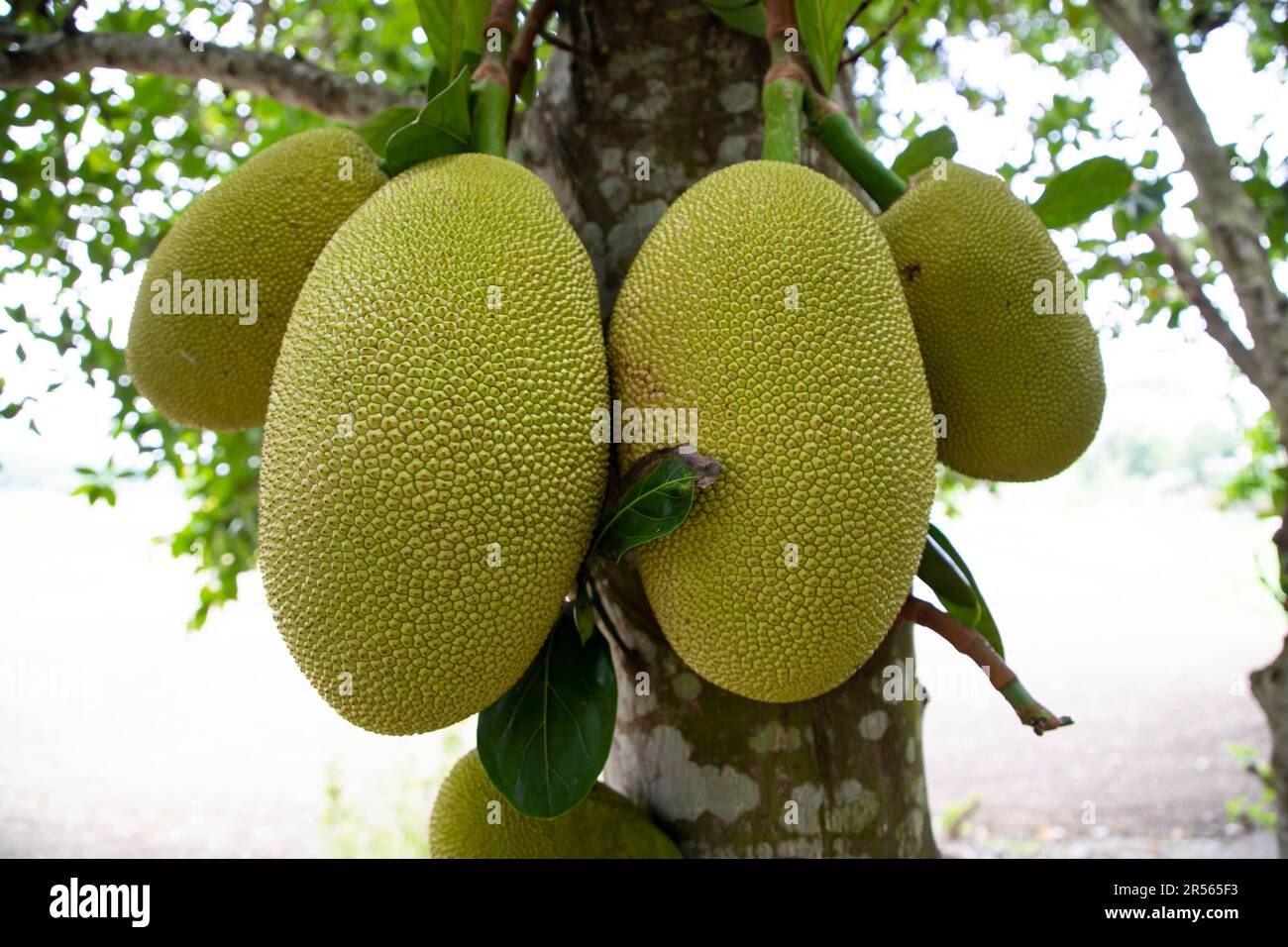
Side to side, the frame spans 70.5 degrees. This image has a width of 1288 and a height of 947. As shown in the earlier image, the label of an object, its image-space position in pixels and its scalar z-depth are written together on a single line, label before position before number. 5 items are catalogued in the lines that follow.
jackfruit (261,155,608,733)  0.67
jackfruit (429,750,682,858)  0.95
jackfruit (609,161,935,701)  0.71
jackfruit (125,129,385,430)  0.96
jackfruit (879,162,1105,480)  0.94
